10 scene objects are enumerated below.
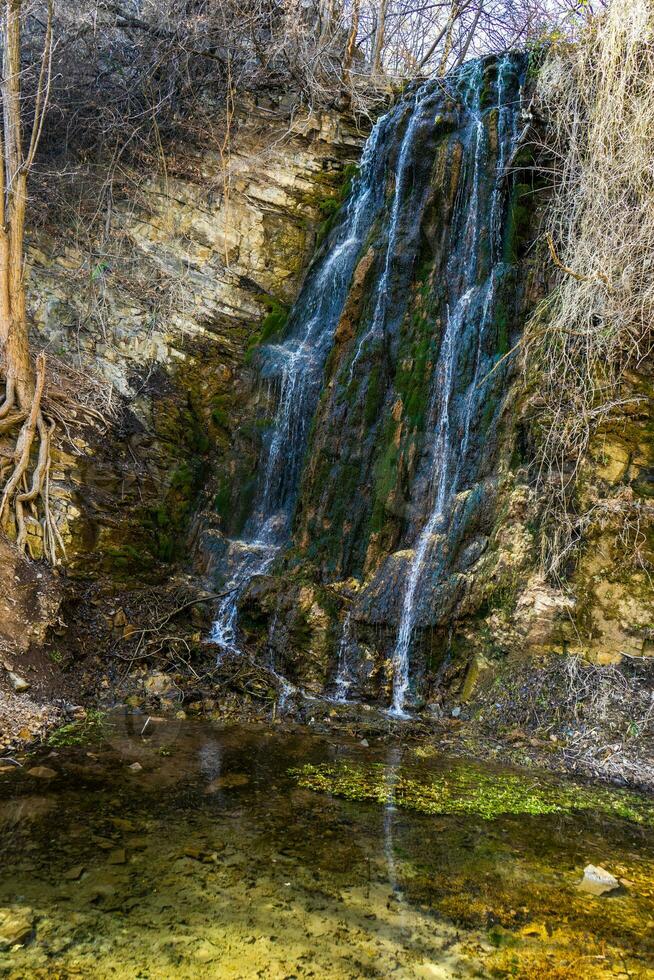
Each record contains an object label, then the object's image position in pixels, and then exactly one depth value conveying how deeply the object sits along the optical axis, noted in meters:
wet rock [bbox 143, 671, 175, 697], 6.14
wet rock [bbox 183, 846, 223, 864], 3.34
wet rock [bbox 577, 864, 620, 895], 3.24
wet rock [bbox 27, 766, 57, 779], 4.21
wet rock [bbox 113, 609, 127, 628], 6.78
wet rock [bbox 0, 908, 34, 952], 2.58
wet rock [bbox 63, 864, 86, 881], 3.08
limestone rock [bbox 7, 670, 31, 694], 5.24
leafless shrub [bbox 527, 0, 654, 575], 5.80
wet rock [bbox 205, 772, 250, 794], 4.30
